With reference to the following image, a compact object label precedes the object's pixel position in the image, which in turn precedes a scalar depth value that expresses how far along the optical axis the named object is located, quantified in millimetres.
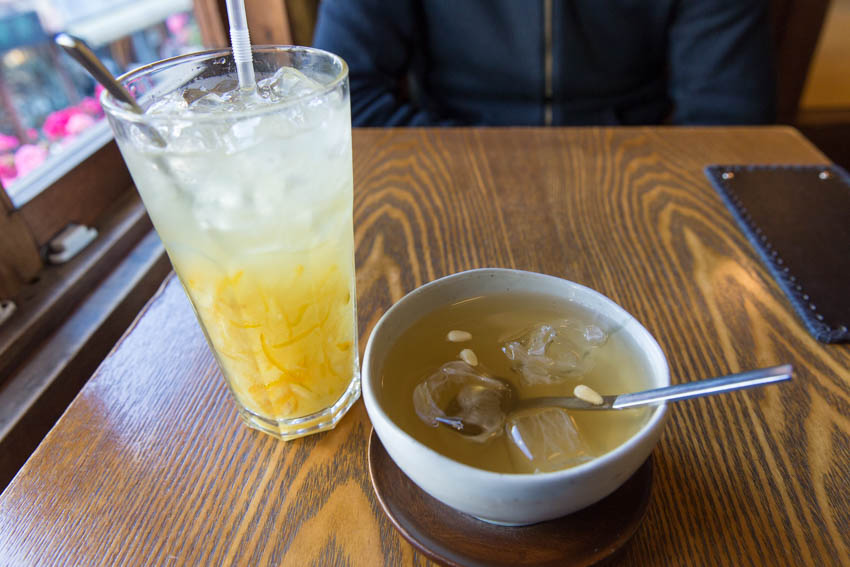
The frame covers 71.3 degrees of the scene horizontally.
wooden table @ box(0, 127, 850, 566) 519
